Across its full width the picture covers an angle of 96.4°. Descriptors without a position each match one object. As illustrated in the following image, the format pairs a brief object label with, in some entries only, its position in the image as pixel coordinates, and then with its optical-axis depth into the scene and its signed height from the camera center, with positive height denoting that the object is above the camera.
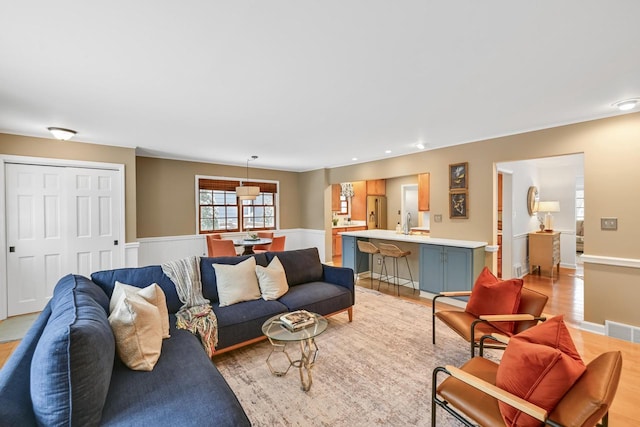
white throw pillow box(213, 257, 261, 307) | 2.89 -0.74
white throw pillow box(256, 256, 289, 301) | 3.09 -0.78
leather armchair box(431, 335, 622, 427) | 1.09 -0.83
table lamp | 6.07 +0.02
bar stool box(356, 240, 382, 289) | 4.88 -0.63
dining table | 5.31 -0.59
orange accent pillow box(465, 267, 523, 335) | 2.45 -0.78
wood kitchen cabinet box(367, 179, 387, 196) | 8.38 +0.69
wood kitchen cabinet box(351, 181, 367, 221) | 8.43 +0.28
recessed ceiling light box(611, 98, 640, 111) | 2.71 +1.03
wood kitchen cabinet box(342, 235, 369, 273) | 5.63 -0.90
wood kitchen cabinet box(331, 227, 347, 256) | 8.16 -0.83
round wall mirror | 6.16 +0.22
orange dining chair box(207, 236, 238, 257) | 5.10 -0.64
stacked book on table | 2.34 -0.92
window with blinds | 6.39 +0.10
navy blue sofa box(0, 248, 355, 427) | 1.18 -0.79
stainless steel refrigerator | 8.52 -0.06
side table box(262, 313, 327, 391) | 2.20 -0.97
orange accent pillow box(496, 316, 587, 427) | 1.21 -0.71
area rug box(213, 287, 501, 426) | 1.96 -1.39
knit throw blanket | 2.43 -0.89
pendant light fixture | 5.54 +0.39
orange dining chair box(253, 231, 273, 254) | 6.01 -0.67
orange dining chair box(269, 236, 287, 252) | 5.74 -0.65
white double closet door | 3.83 -0.20
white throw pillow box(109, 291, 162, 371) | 1.73 -0.76
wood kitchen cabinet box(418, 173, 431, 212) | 6.12 +0.41
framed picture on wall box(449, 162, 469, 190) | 4.37 +0.54
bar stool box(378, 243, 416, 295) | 4.57 -0.69
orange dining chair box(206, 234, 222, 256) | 5.64 -0.54
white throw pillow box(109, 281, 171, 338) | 2.17 -0.65
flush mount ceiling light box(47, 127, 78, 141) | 3.53 +1.00
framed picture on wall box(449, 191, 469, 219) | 4.39 +0.09
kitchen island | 4.02 -0.75
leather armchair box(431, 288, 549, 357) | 2.26 -0.94
